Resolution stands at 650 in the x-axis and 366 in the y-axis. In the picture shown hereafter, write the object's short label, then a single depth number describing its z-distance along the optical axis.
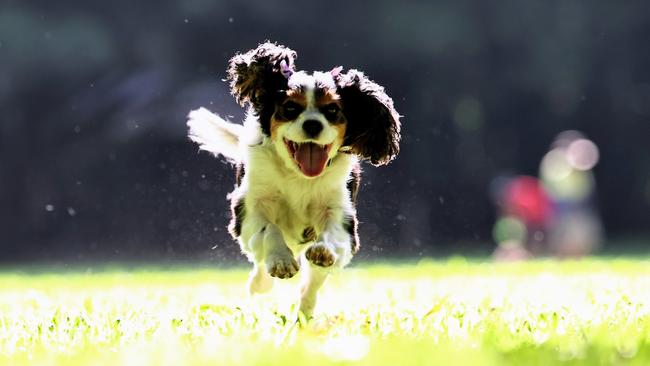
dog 9.96
